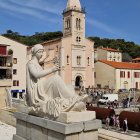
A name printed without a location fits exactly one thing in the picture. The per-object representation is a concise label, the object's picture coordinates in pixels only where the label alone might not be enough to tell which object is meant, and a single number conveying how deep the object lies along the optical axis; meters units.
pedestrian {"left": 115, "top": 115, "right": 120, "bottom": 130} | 14.45
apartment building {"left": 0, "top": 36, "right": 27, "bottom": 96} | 29.72
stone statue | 4.64
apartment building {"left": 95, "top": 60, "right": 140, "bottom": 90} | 37.84
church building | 37.84
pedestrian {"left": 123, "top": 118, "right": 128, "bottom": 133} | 13.41
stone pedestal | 4.32
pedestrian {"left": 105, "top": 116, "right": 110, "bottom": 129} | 14.67
